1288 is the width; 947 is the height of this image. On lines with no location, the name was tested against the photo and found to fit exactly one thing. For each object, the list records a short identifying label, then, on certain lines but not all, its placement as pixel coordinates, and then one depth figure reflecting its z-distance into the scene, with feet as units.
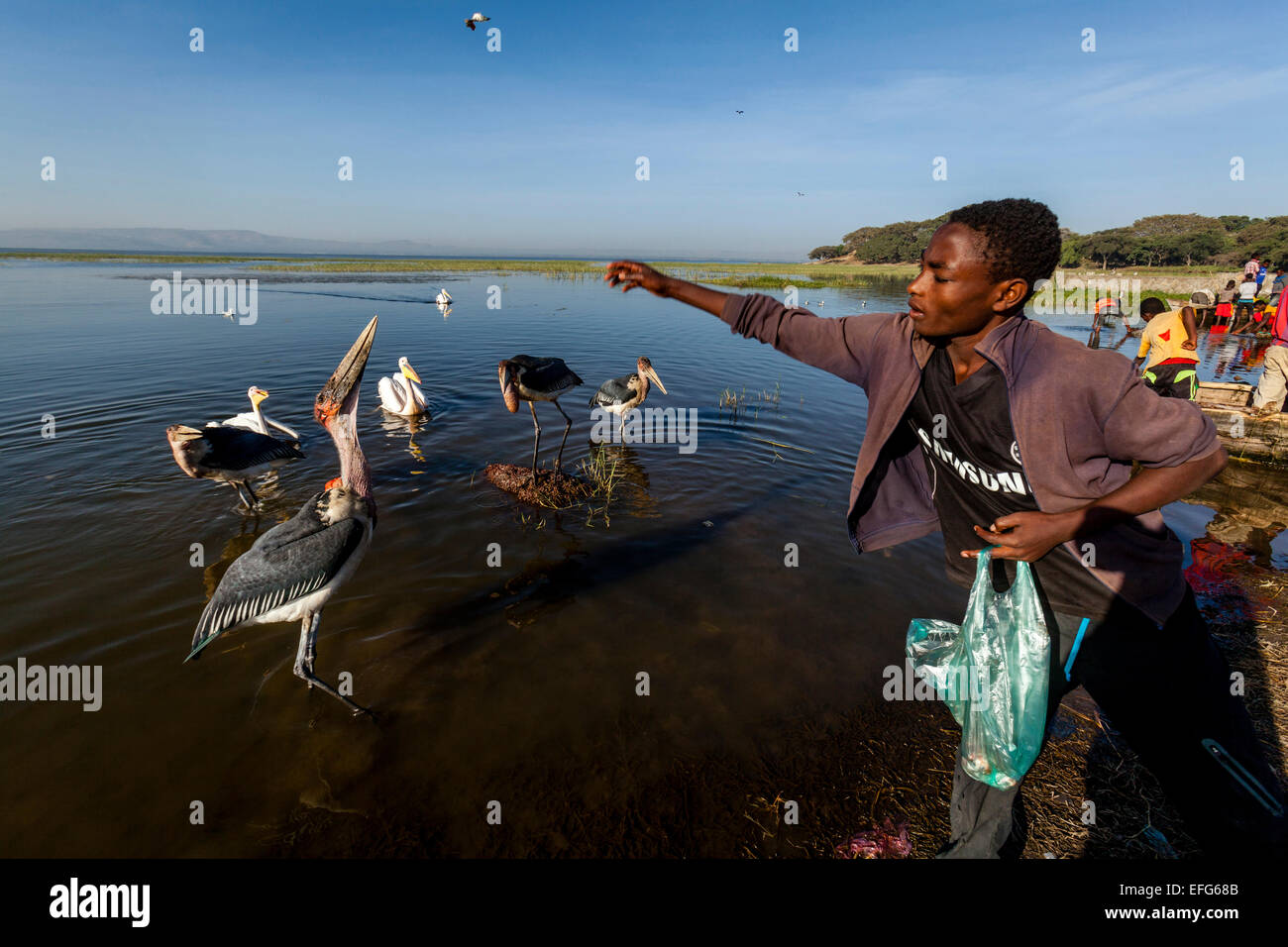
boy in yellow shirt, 29.19
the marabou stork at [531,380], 29.48
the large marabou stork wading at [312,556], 13.44
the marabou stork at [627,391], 35.32
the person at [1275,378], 30.99
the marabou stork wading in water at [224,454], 21.47
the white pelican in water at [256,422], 27.04
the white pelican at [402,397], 35.50
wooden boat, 30.71
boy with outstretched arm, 6.40
